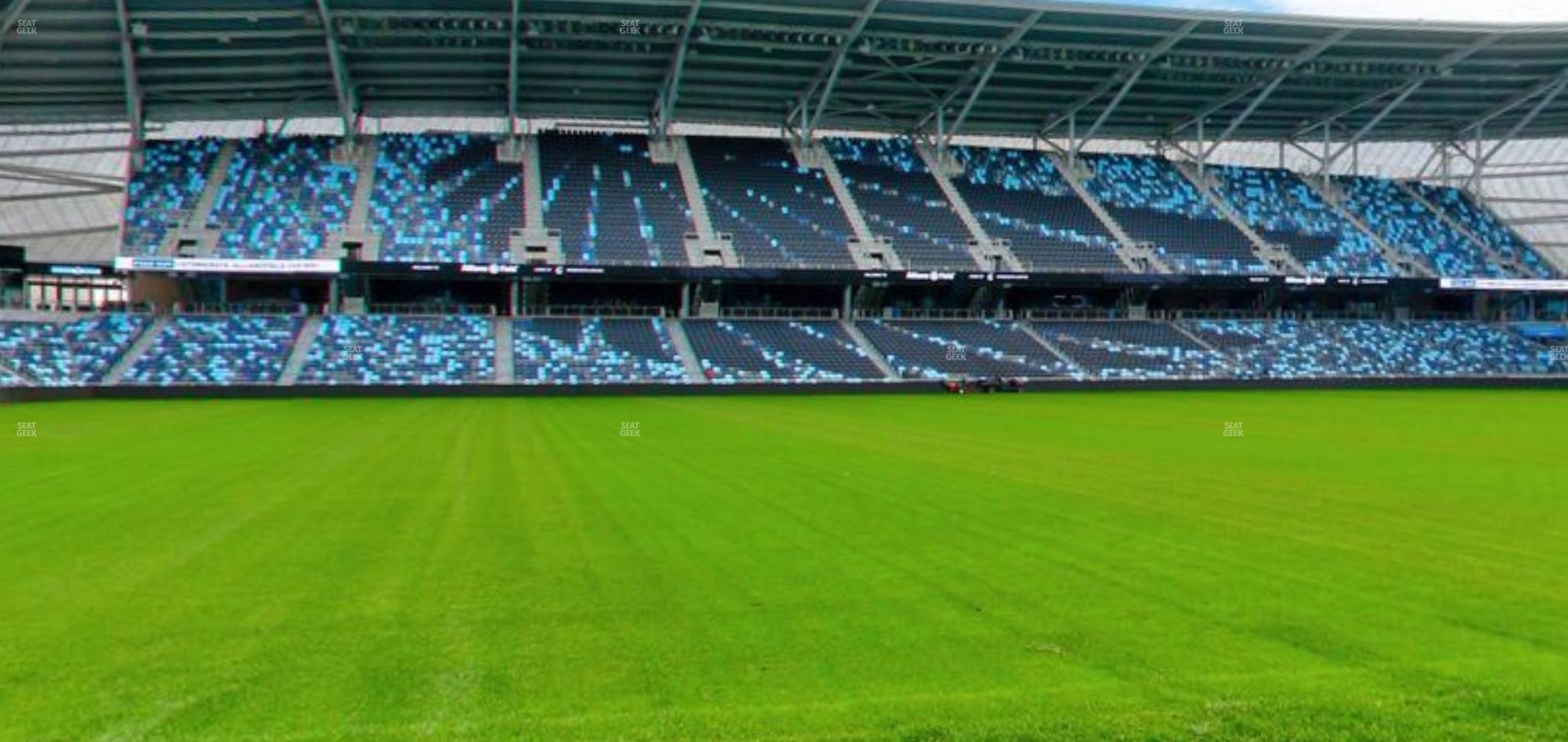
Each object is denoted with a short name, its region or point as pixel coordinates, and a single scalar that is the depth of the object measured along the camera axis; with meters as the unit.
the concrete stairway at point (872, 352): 50.75
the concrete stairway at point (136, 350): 42.78
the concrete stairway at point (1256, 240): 59.66
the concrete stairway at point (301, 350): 44.16
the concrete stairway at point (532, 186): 54.12
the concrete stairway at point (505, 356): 46.25
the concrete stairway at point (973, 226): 56.66
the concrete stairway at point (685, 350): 48.12
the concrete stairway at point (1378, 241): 61.00
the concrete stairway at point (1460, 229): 63.28
